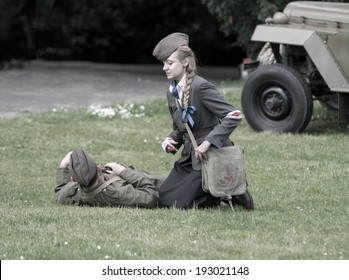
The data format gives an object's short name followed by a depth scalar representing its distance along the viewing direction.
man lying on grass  14.04
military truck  20.86
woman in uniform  13.61
